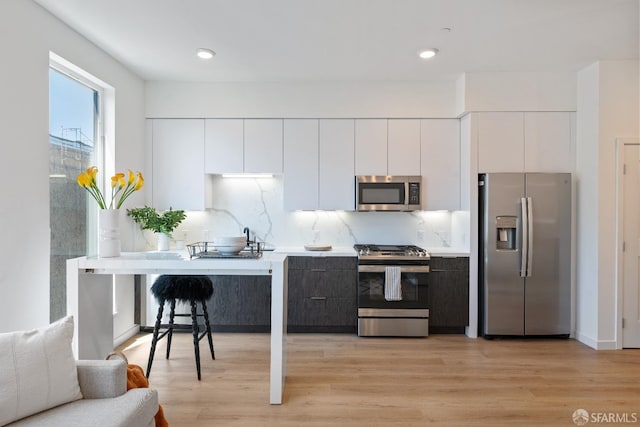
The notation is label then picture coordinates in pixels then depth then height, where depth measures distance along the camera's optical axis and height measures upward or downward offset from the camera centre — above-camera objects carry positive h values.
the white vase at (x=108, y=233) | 2.44 -0.14
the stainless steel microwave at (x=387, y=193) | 4.11 +0.22
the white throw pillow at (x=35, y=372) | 1.47 -0.68
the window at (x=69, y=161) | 2.86 +0.42
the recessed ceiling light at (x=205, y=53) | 3.30 +1.44
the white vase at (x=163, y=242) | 3.95 -0.33
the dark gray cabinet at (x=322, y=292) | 3.92 -0.85
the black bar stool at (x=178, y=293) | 2.91 -0.66
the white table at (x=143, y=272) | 2.34 -0.46
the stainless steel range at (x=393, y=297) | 3.82 -0.88
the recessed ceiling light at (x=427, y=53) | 3.30 +1.45
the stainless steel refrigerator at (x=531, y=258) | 3.72 -0.46
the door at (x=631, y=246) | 3.47 -0.31
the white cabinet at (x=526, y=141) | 3.85 +0.75
